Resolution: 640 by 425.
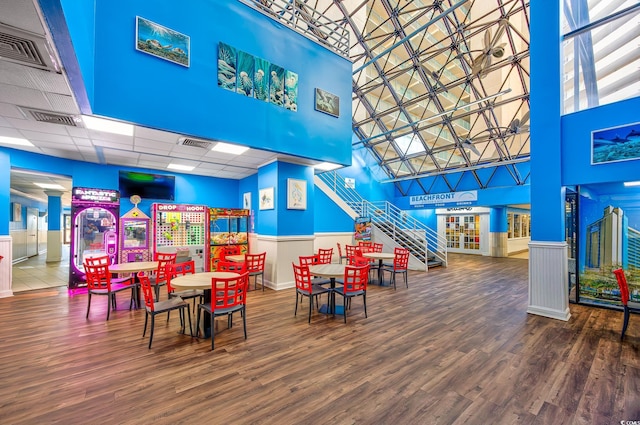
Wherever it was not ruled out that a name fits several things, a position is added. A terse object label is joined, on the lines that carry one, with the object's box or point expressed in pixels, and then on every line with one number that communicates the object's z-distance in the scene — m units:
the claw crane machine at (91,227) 5.86
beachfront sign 12.02
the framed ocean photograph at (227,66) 5.07
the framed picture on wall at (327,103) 6.53
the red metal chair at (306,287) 4.37
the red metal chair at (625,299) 3.68
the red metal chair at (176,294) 4.02
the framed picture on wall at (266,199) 6.61
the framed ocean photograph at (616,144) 4.12
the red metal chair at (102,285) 4.36
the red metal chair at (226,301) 3.37
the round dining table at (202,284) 3.56
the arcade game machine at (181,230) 6.46
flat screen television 7.12
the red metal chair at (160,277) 4.81
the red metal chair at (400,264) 6.44
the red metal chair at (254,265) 5.96
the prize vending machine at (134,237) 6.31
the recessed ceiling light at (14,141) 5.03
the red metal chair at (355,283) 4.34
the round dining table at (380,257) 6.73
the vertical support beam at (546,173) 4.54
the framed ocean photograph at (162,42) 4.29
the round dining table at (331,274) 4.49
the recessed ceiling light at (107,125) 4.16
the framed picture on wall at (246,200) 8.30
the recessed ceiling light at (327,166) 7.09
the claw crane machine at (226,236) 7.05
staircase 9.77
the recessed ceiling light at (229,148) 5.40
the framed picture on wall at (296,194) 6.58
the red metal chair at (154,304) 3.33
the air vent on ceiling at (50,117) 3.85
